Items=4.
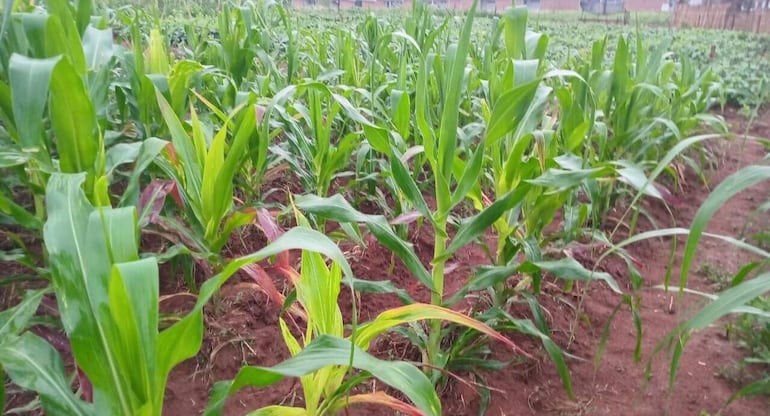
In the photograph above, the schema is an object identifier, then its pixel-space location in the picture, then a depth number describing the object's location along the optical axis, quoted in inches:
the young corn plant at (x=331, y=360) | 28.5
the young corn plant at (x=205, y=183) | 47.3
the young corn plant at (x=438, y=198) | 41.5
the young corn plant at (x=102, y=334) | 26.8
